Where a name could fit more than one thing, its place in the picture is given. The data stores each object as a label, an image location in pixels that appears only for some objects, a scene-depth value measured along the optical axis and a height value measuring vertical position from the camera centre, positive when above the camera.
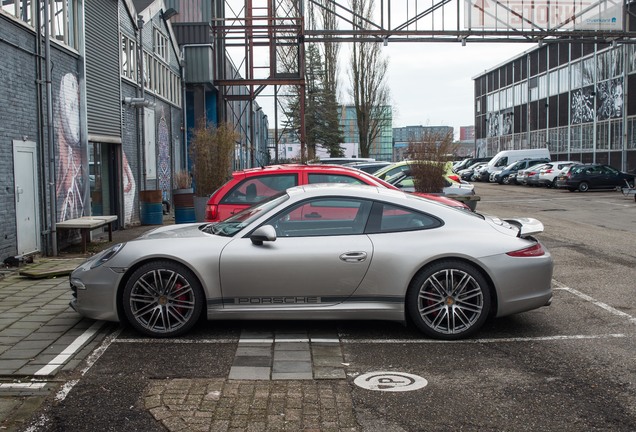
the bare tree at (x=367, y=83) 47.62 +6.16
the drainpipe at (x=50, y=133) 11.91 +0.82
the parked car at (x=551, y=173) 39.66 -0.08
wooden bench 12.24 -0.74
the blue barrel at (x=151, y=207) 18.22 -0.70
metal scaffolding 25.44 +5.29
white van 49.44 +1.09
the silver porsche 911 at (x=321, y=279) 6.32 -0.90
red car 10.15 -0.07
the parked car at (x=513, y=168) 46.75 +0.28
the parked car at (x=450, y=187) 15.27 -0.33
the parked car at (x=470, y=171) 55.43 +0.16
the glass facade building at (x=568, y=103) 44.88 +5.28
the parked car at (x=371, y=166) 23.49 +0.30
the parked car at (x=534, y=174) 41.38 -0.13
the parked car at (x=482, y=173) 51.06 -0.01
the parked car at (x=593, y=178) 35.88 -0.37
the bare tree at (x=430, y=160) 16.55 +0.33
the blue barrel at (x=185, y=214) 17.25 -0.83
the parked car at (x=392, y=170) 19.07 +0.13
